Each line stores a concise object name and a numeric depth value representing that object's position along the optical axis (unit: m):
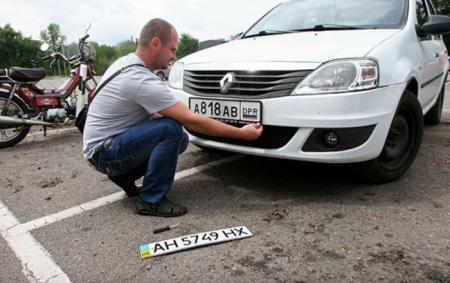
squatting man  2.45
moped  4.66
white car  2.49
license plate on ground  2.14
